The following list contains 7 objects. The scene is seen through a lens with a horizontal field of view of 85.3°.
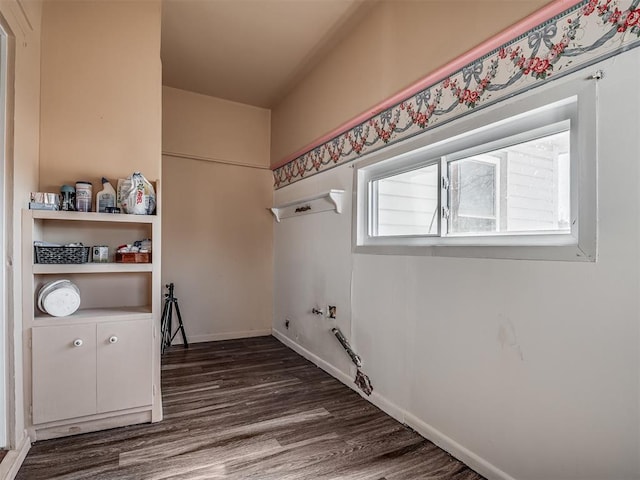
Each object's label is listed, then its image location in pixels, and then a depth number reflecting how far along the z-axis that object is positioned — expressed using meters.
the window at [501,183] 1.33
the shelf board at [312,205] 2.79
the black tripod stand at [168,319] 3.57
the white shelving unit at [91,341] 1.89
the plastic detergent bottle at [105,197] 2.14
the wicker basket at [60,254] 1.92
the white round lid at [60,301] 1.95
